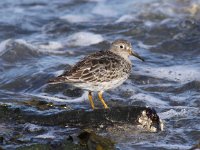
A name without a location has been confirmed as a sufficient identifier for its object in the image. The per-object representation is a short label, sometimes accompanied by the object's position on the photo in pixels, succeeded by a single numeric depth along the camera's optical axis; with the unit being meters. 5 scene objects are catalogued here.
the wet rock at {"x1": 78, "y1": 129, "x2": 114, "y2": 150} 12.39
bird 14.77
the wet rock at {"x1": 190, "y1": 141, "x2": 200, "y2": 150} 11.88
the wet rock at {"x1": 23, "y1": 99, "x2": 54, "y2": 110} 15.21
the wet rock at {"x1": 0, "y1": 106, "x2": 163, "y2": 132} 13.78
